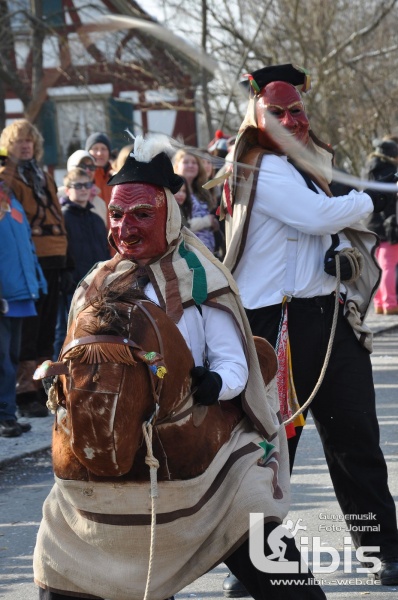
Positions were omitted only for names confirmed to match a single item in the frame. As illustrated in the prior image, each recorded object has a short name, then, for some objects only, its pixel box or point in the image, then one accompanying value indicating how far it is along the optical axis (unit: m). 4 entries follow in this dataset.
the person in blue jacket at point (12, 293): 15.08
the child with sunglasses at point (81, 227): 17.81
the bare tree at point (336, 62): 30.28
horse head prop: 5.58
